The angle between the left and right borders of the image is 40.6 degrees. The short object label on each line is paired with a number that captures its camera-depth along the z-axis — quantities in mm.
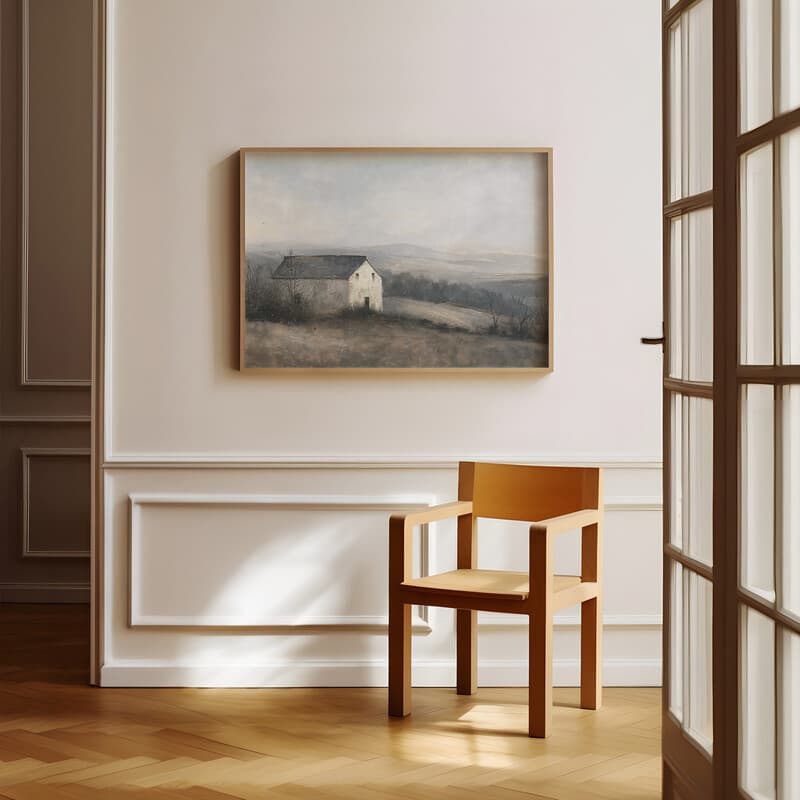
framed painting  3646
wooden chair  3062
